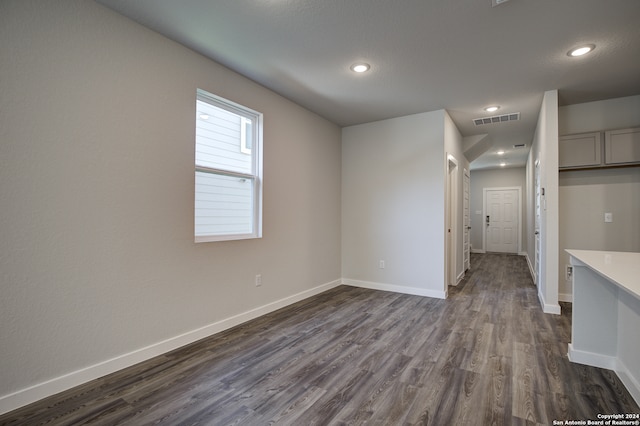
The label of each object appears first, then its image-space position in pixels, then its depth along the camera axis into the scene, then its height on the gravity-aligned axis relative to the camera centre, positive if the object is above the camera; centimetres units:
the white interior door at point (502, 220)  903 -1
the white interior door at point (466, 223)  601 -8
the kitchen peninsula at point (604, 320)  194 -71
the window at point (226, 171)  289 +48
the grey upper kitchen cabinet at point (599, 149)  358 +87
